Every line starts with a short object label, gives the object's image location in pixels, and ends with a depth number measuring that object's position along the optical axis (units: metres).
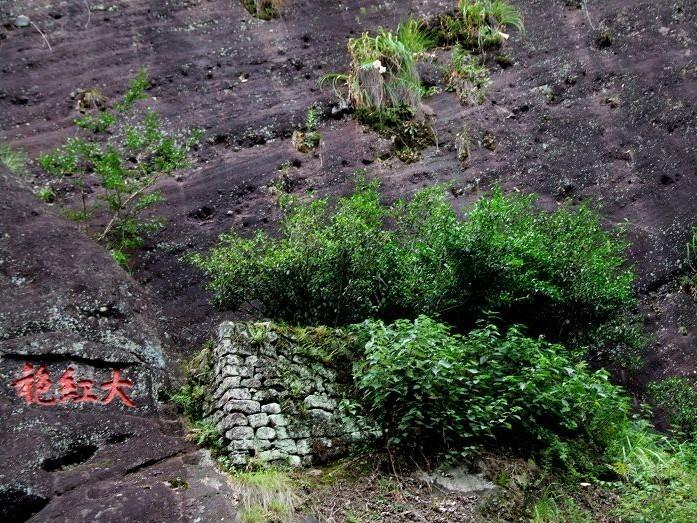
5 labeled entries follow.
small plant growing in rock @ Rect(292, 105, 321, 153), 8.71
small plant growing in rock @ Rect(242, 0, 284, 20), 10.02
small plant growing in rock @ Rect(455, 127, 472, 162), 8.88
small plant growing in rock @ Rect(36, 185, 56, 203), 7.69
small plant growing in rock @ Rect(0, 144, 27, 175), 7.67
